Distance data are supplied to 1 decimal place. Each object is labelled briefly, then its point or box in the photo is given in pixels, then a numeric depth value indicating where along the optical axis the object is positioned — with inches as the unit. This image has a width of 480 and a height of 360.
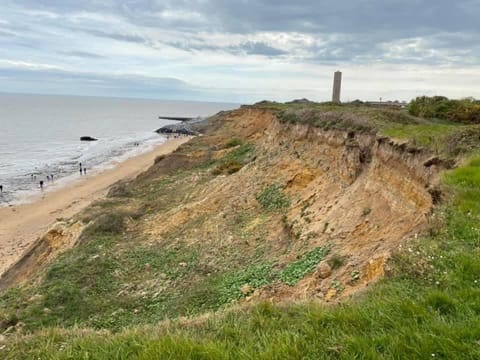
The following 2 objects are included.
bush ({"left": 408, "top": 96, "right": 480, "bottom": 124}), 719.1
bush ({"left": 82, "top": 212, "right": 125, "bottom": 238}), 734.5
